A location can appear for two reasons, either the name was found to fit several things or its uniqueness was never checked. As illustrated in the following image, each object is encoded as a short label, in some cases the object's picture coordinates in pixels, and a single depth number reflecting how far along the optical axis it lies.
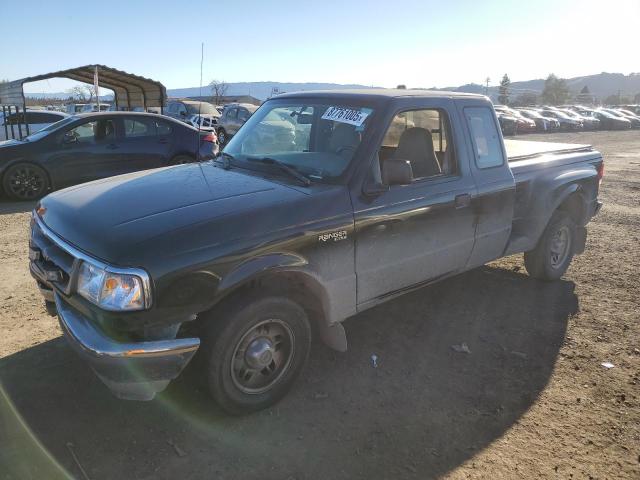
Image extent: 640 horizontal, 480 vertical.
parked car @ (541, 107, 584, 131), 37.56
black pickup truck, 2.51
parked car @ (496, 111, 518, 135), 29.17
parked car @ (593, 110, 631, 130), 41.22
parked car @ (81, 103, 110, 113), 26.45
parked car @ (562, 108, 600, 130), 39.38
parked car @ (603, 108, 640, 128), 43.81
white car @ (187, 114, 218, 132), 19.61
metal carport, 12.72
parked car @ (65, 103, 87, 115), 29.68
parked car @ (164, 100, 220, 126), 21.11
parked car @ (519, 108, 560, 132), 35.44
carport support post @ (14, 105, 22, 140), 12.62
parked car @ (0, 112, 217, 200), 8.48
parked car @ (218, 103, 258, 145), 20.78
